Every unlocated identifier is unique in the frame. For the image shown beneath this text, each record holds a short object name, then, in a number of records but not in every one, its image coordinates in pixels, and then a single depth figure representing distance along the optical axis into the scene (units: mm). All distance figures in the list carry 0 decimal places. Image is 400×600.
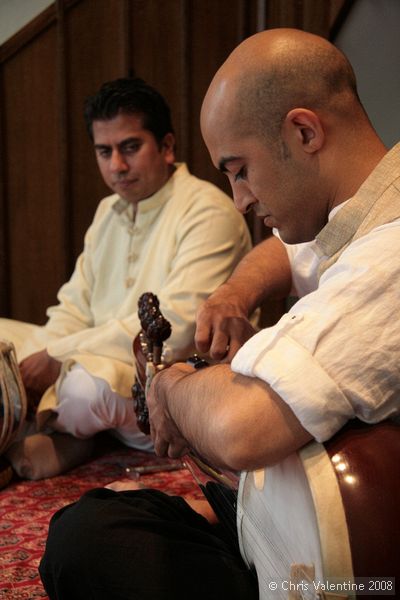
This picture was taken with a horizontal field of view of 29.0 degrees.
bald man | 1081
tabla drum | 2670
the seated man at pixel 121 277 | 2980
